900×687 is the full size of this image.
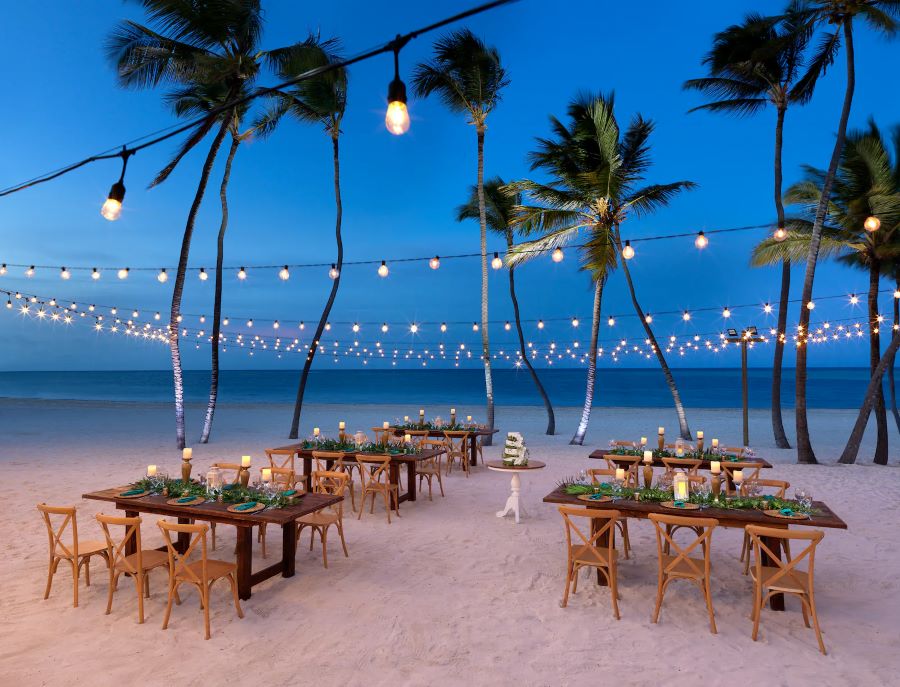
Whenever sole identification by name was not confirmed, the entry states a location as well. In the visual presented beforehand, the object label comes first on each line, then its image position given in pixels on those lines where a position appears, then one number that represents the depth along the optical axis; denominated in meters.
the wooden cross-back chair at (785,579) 3.84
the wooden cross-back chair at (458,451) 10.84
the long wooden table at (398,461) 7.96
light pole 14.15
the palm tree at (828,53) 10.54
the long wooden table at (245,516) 4.58
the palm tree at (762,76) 11.65
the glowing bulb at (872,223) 9.37
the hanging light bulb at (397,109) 3.20
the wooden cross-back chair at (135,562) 4.15
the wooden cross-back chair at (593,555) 4.48
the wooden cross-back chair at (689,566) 4.13
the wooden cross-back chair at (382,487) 7.40
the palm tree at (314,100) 13.27
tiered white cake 7.12
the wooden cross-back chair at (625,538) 5.68
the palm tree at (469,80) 13.60
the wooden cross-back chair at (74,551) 4.48
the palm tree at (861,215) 11.96
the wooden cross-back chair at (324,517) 5.56
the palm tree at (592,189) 13.32
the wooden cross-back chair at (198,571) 3.99
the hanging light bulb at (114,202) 4.61
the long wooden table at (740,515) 4.39
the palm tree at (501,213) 18.02
